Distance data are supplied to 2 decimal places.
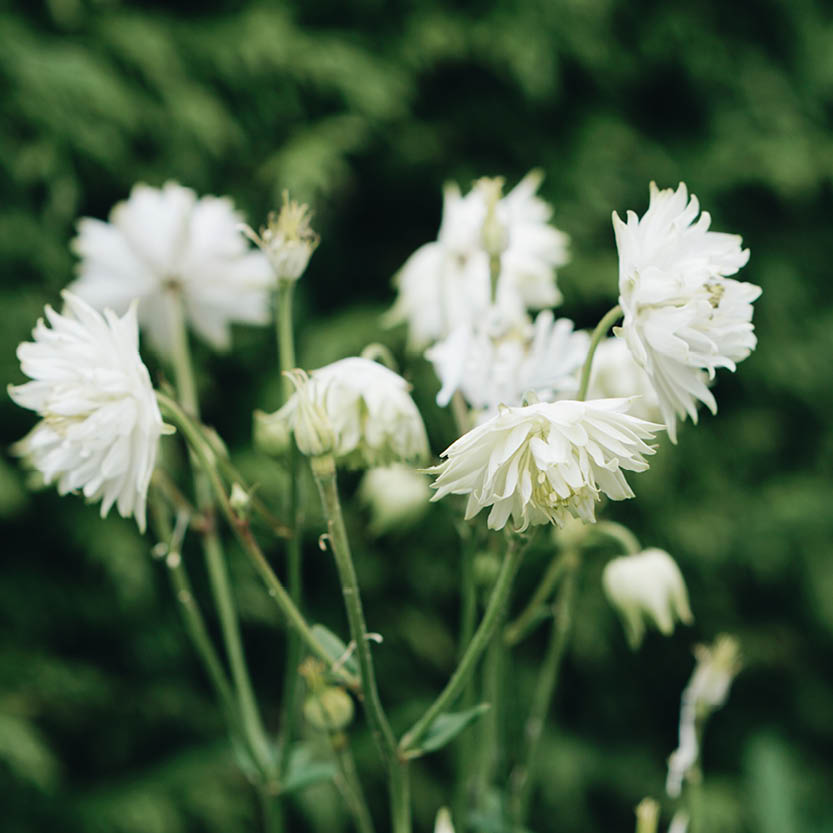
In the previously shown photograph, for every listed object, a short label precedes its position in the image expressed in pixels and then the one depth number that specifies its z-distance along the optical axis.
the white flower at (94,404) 0.53
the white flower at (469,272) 0.60
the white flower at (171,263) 0.62
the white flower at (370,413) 0.53
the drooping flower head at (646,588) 0.57
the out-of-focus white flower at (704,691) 0.57
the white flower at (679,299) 0.52
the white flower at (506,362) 0.55
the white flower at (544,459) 0.51
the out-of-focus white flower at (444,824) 0.51
